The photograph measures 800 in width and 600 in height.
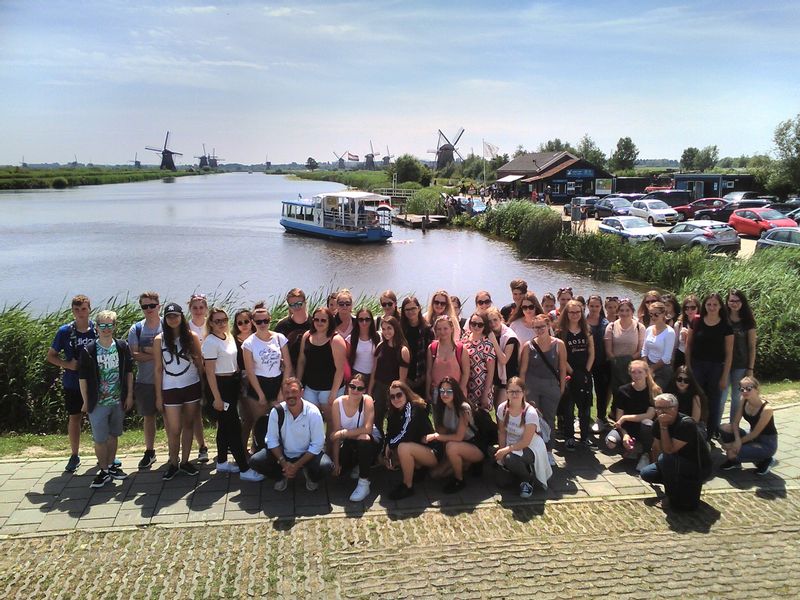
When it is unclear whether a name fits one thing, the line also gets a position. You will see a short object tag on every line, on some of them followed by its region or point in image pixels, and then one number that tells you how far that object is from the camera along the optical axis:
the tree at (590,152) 82.81
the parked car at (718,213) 33.38
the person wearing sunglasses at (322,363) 5.96
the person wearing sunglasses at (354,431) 5.65
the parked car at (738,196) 39.80
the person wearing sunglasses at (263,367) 5.86
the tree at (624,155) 83.69
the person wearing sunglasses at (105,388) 5.60
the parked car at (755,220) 27.91
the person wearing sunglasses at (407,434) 5.61
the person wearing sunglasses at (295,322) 6.24
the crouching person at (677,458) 5.23
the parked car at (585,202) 40.50
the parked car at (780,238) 19.77
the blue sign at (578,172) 50.83
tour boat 39.19
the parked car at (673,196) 41.81
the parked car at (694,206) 35.81
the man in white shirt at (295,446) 5.56
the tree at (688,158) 106.88
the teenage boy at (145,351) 5.81
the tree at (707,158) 102.62
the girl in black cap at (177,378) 5.64
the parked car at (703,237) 22.91
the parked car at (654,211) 32.84
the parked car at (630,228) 25.61
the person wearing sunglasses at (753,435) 5.89
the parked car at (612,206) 36.97
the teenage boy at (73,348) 5.65
